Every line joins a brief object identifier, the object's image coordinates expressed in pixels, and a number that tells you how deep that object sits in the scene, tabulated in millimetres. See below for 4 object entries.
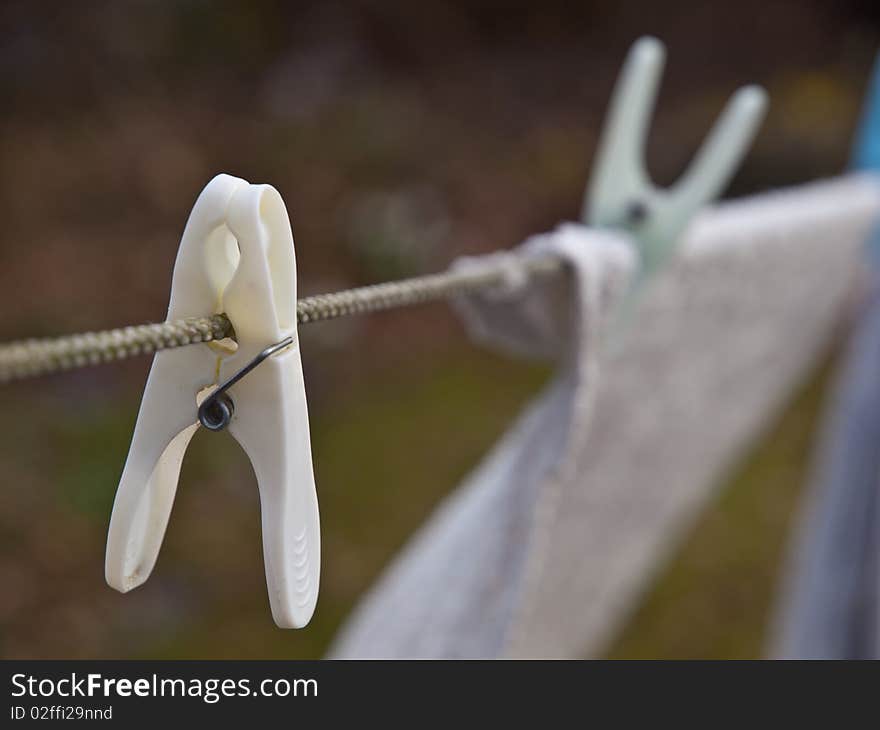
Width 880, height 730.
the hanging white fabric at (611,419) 638
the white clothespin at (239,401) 530
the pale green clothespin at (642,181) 648
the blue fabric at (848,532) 923
